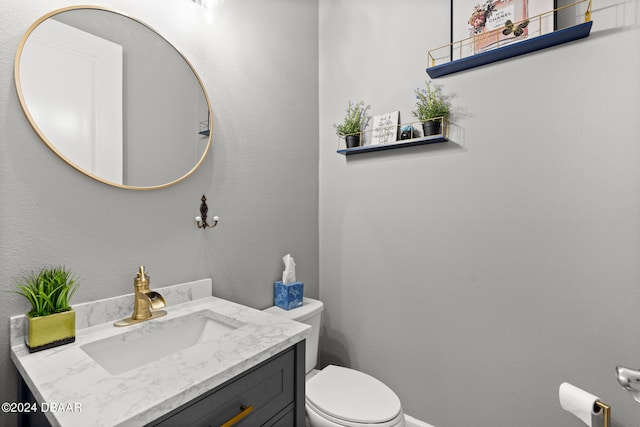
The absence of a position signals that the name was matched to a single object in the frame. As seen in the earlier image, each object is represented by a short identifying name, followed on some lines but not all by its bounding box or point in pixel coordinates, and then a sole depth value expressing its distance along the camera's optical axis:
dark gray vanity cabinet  0.71
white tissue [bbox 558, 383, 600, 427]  0.82
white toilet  1.25
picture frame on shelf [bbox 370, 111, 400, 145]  1.70
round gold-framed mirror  0.97
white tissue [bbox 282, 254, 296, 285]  1.69
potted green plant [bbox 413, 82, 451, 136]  1.54
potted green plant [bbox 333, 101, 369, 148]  1.82
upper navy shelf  1.22
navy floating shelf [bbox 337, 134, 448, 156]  1.53
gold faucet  1.05
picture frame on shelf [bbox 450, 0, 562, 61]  1.30
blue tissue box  1.65
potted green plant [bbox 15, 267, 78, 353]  0.84
